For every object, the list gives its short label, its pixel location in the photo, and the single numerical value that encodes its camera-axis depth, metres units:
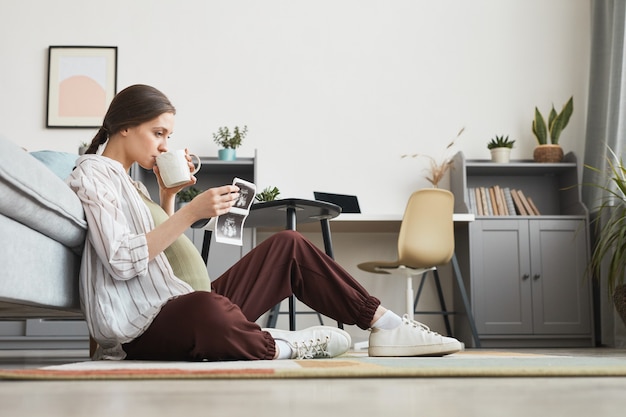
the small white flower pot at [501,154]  4.71
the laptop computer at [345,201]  4.37
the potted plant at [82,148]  4.54
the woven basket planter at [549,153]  4.71
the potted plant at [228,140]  4.64
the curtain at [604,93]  4.44
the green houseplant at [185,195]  4.39
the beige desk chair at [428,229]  3.99
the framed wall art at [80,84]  4.95
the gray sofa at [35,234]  1.52
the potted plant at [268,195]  3.49
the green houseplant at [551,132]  4.72
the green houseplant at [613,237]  3.84
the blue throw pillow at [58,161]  2.55
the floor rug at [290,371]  1.19
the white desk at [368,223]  4.24
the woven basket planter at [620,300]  3.77
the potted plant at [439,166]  4.86
